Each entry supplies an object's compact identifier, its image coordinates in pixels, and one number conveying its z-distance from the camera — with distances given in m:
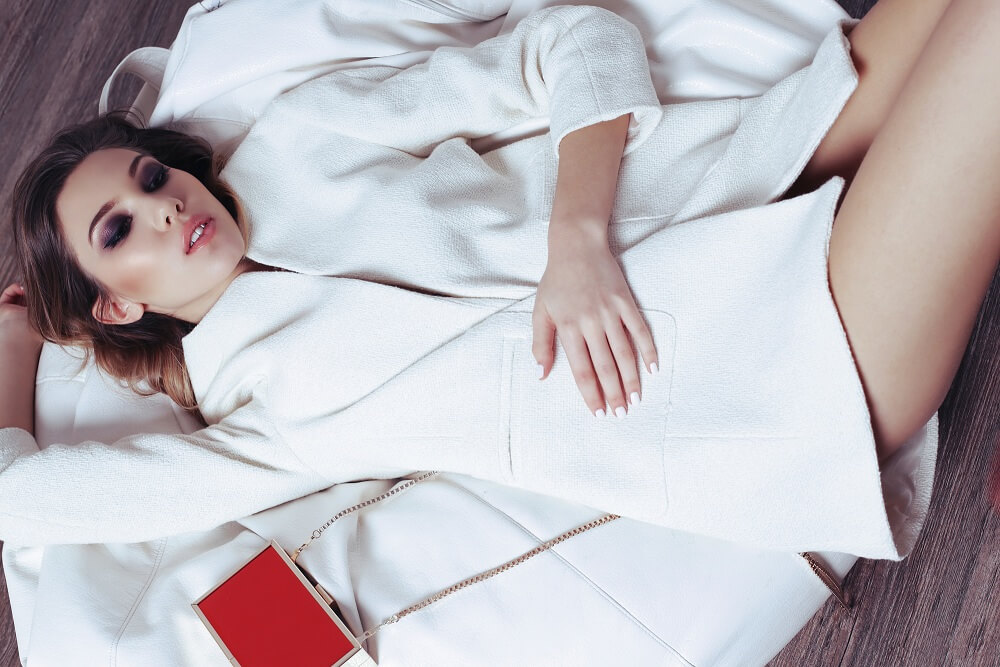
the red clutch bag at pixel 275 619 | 0.99
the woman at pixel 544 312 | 0.79
